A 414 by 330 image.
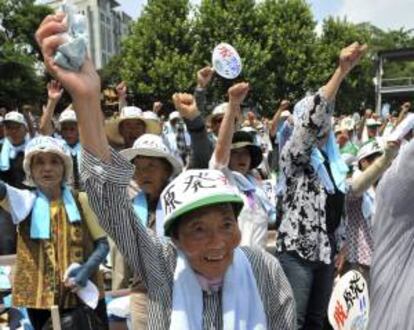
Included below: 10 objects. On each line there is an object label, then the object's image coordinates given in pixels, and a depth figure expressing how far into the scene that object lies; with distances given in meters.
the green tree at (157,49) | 26.88
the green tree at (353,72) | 29.70
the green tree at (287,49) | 28.12
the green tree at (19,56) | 29.70
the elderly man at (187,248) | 1.30
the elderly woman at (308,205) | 2.84
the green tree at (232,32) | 26.96
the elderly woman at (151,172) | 2.54
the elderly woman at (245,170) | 2.74
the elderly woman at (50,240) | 2.53
